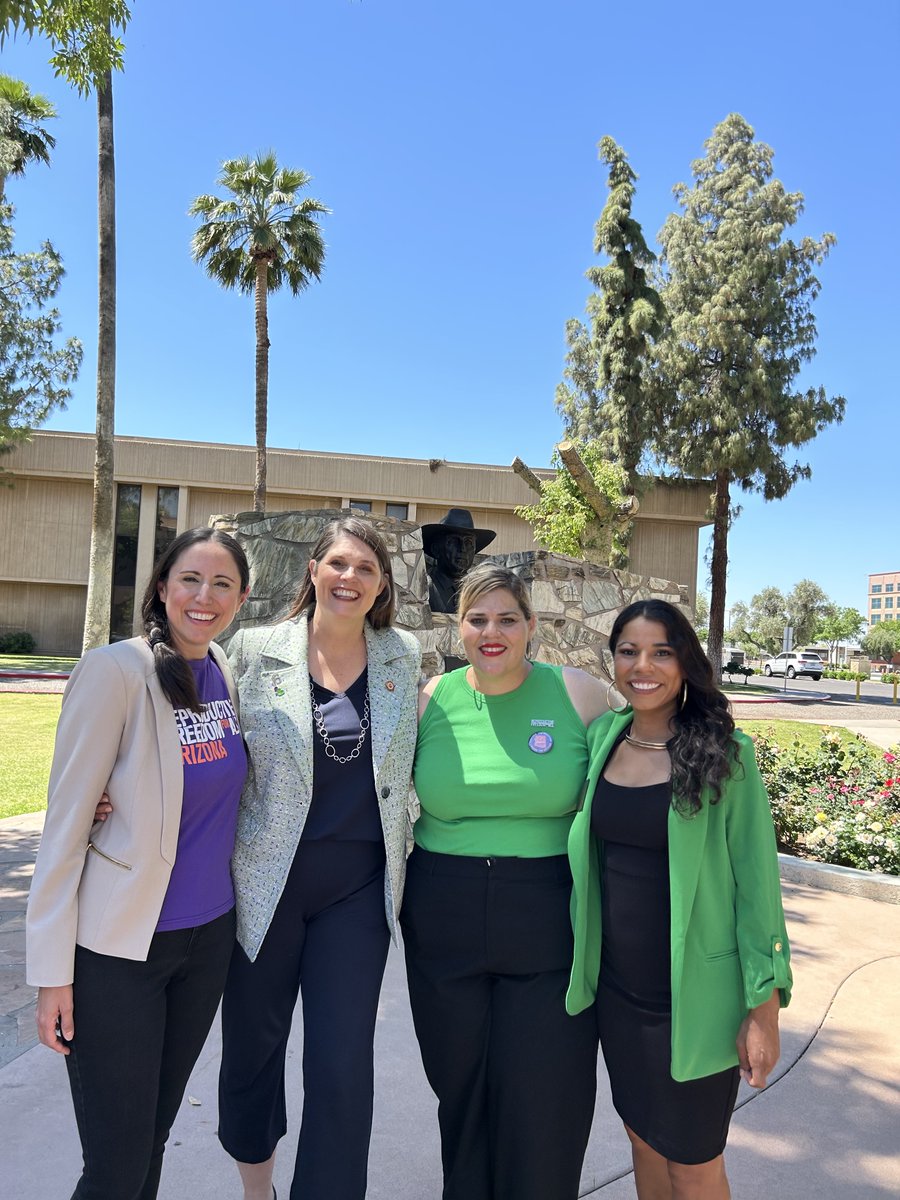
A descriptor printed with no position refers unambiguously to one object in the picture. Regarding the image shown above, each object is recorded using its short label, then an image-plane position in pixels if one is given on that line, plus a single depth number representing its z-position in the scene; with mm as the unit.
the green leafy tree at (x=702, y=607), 74544
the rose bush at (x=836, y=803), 5773
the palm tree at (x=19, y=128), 18328
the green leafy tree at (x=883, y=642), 84938
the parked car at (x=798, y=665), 42128
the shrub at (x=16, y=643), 27767
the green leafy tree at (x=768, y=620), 83500
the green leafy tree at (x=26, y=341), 26109
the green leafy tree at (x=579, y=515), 20297
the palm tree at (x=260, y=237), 20312
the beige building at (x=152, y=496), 28359
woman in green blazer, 1877
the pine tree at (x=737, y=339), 27656
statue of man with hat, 9516
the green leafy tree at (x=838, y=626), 87312
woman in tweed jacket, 2049
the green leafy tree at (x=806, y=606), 85250
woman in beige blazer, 1795
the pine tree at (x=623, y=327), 26266
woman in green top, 2029
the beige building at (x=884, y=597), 139712
